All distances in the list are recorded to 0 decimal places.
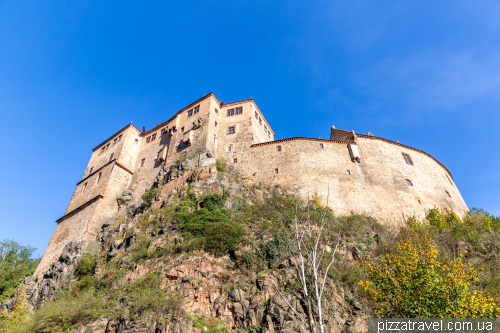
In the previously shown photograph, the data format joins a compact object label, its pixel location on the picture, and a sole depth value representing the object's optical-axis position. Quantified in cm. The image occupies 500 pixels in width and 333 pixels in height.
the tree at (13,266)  3002
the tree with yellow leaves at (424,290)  1014
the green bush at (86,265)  2288
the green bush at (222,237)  1888
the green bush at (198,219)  2041
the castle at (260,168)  2870
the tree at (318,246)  1224
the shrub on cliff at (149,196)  2930
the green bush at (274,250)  1731
